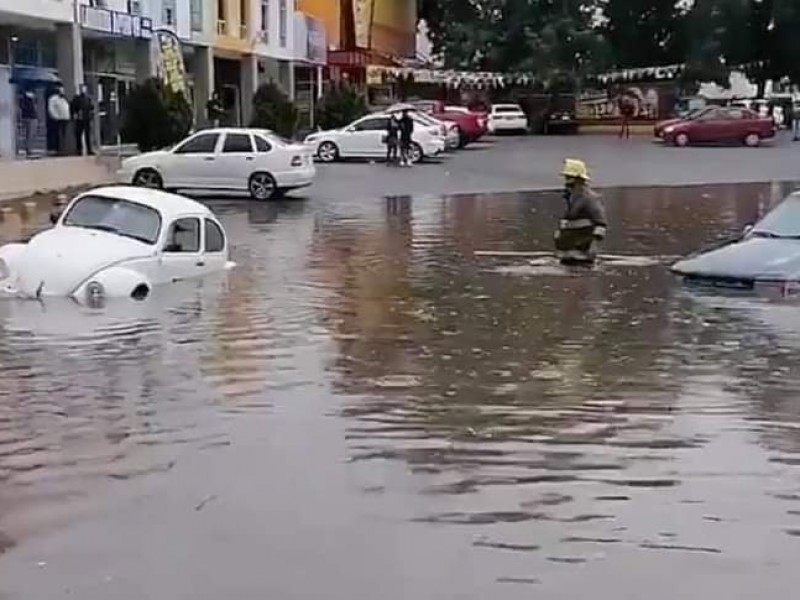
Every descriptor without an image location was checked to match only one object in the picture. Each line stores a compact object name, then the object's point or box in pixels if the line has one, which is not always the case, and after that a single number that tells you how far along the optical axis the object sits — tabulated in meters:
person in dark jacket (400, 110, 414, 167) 45.62
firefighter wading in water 20.02
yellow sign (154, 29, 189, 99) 48.22
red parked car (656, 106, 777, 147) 58.12
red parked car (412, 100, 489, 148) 56.69
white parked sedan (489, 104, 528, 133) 69.75
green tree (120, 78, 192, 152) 43.28
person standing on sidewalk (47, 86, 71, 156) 40.53
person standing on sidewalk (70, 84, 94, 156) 39.84
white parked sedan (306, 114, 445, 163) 47.16
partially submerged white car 16.77
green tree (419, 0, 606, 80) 71.88
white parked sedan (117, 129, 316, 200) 34.16
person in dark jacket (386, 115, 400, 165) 45.53
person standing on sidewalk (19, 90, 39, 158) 41.56
